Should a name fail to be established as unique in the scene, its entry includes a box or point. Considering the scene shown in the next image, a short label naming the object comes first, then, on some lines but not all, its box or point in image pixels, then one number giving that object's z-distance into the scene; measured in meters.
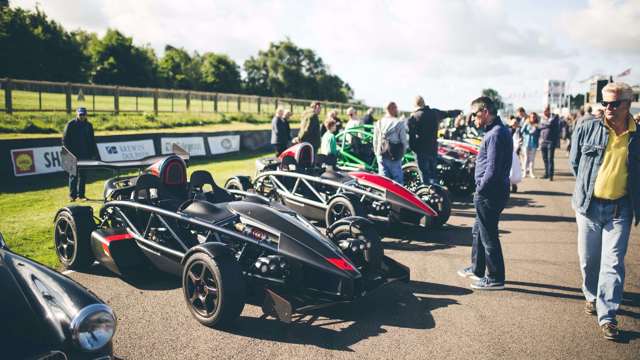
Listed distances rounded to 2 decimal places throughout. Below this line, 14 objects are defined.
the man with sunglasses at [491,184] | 4.99
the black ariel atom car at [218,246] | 4.16
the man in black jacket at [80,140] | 9.51
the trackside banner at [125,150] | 13.28
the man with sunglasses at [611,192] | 4.05
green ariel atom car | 10.01
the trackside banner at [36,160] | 10.96
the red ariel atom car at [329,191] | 7.11
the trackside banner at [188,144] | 15.44
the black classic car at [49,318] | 2.41
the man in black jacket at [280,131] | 11.63
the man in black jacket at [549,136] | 13.77
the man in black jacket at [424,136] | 9.02
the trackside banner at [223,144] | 17.92
